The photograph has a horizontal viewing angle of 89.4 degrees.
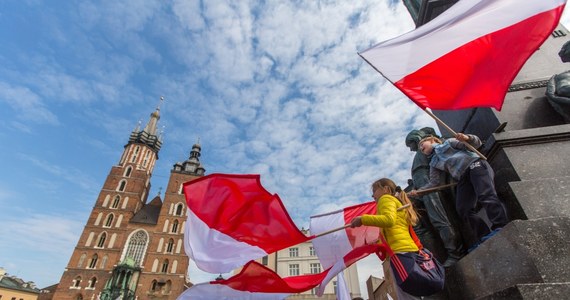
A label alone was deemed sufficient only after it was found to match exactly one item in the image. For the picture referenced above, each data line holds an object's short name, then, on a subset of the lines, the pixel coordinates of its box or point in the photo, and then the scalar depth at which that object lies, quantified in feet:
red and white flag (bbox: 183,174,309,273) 10.32
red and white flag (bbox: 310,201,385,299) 9.42
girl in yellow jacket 6.56
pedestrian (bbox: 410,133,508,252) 6.95
